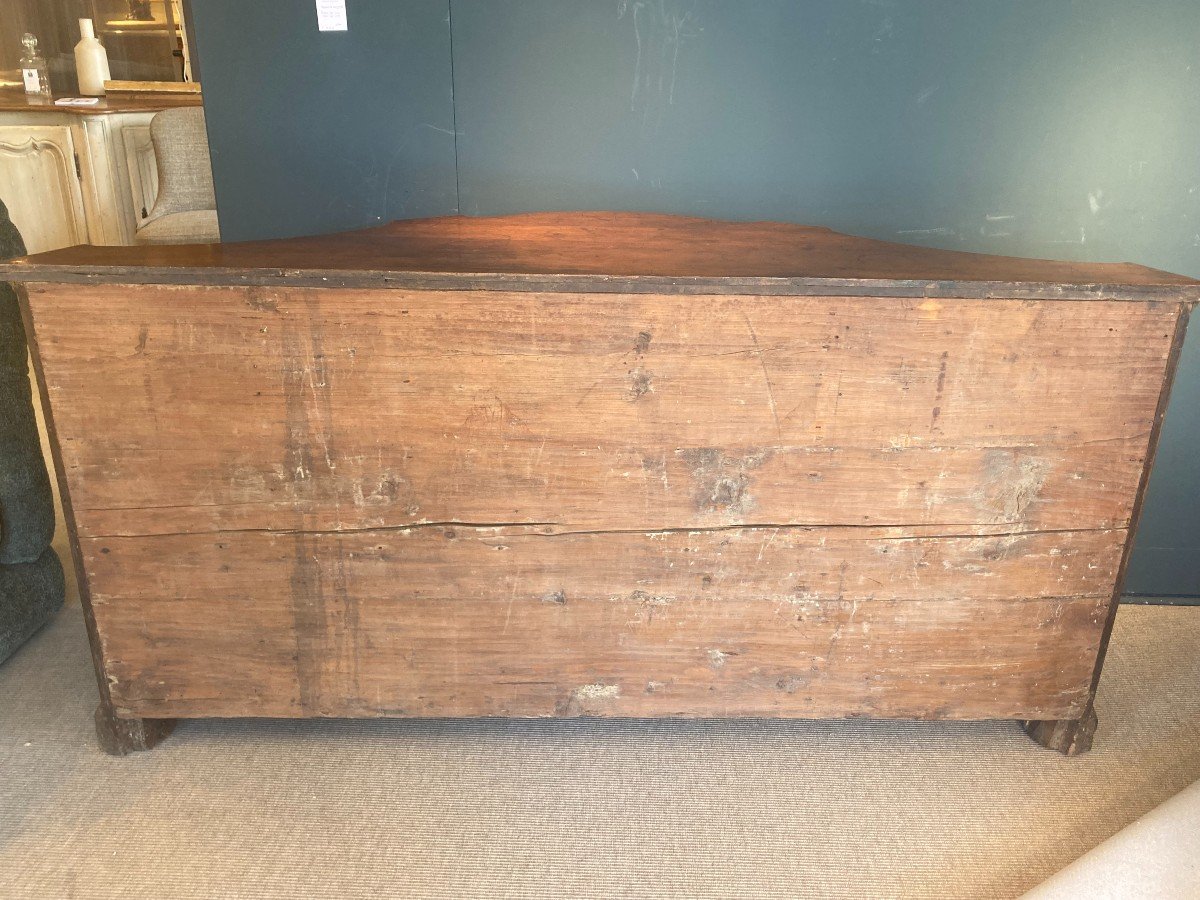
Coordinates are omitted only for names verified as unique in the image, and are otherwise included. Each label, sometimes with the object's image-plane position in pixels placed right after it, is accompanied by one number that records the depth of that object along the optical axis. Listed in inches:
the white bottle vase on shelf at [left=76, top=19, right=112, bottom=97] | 183.2
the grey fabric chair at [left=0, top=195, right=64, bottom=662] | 67.8
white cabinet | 156.6
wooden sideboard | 50.5
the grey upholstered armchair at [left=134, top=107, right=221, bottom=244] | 134.6
